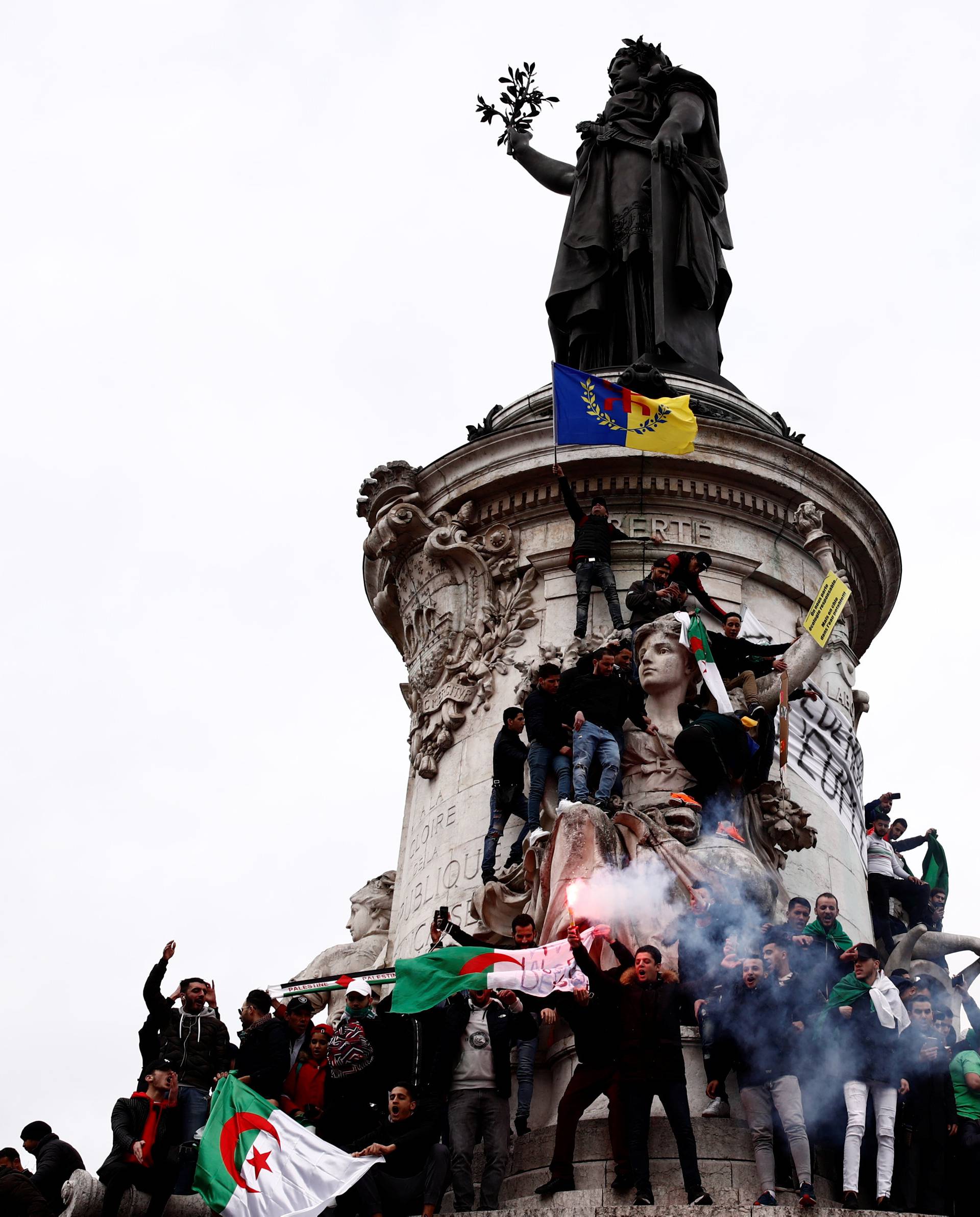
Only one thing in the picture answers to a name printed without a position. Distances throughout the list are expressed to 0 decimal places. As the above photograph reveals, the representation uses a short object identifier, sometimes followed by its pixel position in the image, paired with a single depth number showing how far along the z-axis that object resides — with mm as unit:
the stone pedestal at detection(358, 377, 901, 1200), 18234
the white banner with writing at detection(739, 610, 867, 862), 18469
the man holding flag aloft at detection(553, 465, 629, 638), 18125
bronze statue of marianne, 23125
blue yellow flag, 18922
